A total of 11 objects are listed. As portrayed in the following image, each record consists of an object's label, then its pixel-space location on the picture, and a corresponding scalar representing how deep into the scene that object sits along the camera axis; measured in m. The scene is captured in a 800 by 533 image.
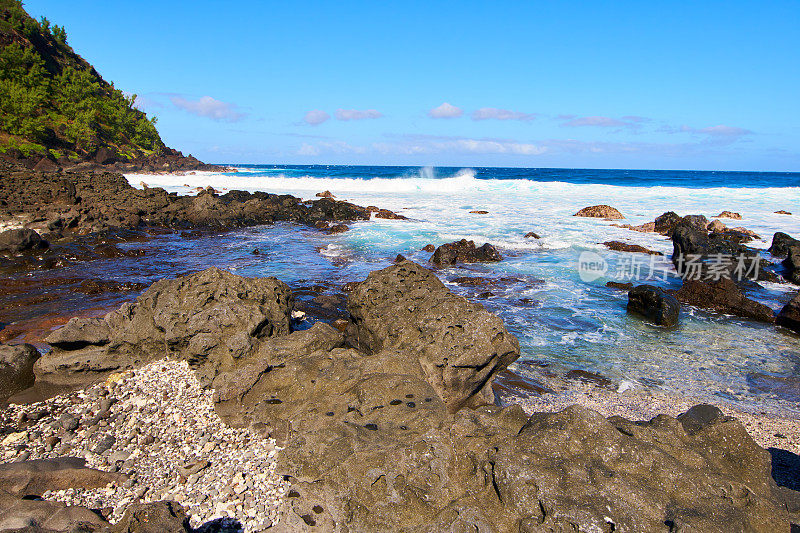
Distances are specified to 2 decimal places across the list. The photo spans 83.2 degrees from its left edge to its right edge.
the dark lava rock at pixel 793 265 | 12.41
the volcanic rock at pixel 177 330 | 5.14
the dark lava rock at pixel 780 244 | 15.34
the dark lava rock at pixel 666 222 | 20.00
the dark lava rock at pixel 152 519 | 2.64
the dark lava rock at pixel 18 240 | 11.81
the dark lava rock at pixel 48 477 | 3.09
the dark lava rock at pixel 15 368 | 5.06
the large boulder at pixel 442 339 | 4.81
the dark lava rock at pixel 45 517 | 2.54
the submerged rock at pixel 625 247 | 16.16
